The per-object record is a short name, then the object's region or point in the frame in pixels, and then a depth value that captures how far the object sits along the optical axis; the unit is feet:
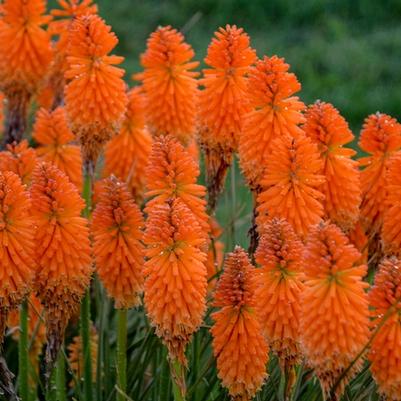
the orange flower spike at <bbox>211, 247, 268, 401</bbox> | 17.06
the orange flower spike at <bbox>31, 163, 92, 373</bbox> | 19.11
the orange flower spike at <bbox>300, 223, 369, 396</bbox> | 15.11
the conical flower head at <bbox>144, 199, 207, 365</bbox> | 17.07
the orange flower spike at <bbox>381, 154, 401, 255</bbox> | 19.51
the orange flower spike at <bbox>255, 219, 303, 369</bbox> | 16.65
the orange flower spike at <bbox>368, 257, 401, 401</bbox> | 15.39
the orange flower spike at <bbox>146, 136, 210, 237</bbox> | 19.06
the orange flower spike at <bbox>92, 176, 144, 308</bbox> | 19.15
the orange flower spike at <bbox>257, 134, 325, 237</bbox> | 19.15
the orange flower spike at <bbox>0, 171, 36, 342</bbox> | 18.51
